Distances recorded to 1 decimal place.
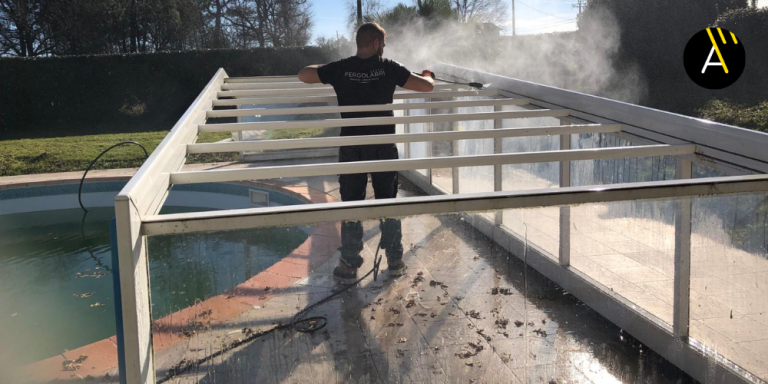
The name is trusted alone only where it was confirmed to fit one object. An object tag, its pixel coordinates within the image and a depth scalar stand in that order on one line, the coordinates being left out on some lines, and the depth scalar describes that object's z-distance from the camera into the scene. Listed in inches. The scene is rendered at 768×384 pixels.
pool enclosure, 59.3
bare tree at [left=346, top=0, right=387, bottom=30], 793.8
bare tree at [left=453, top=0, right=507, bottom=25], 1114.7
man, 157.6
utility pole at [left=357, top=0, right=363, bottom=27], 781.3
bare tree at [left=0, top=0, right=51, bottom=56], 795.4
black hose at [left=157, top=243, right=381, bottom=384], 59.3
